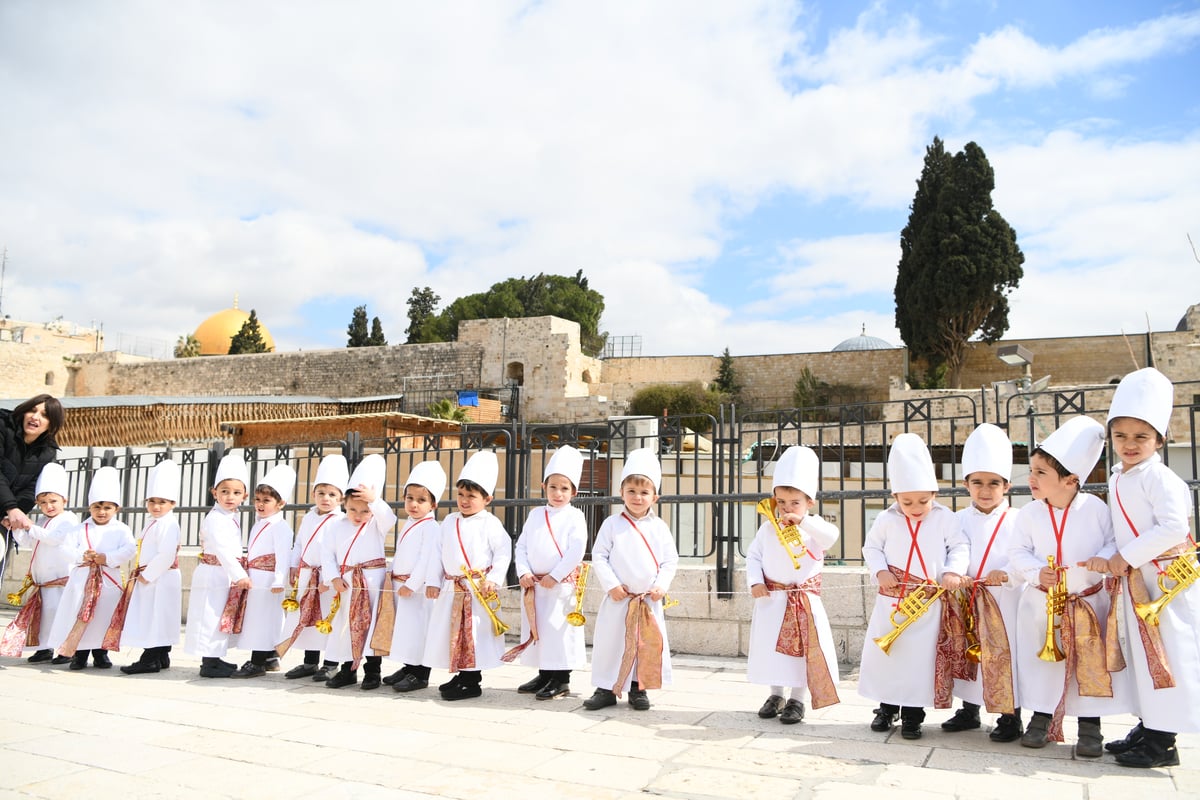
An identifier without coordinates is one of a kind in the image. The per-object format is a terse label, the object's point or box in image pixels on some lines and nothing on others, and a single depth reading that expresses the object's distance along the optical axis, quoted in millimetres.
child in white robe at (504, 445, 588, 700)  4664
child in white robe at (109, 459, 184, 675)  5605
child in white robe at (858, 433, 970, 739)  3684
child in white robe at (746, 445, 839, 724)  3996
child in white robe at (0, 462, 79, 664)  6000
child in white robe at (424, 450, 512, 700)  4703
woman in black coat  6008
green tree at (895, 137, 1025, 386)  26203
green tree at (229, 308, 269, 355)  42469
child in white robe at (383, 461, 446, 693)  4941
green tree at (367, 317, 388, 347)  43844
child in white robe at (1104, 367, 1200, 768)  3160
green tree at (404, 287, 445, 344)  44688
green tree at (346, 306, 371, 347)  43531
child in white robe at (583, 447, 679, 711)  4332
